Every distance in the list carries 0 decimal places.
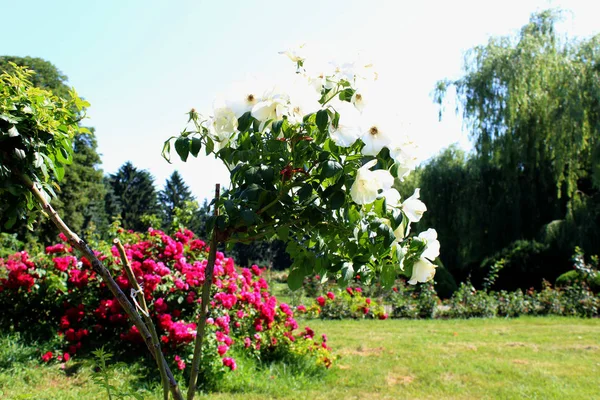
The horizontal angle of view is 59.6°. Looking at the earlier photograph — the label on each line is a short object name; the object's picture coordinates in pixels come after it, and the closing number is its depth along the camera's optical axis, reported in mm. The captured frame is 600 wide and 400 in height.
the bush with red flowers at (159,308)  4121
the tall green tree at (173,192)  40781
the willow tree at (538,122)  12133
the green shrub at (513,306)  10133
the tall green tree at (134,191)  36969
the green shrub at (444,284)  13961
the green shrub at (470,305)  10078
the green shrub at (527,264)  13148
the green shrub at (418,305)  10172
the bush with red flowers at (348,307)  7941
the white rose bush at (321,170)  1236
